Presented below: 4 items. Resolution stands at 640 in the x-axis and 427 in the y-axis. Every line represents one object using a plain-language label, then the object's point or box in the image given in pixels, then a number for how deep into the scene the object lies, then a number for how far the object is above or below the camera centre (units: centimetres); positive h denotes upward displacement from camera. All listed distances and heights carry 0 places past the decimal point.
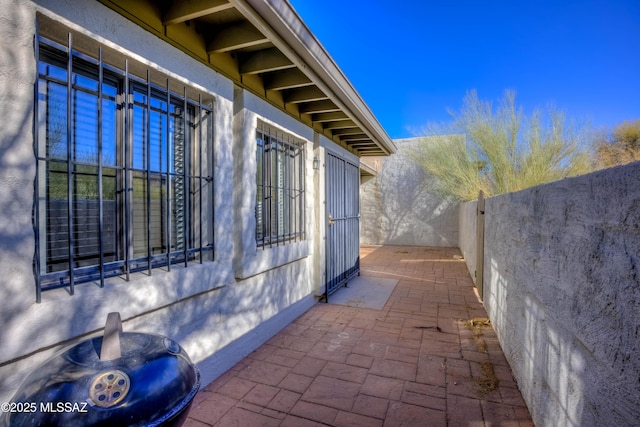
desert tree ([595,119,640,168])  843 +223
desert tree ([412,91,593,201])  809 +185
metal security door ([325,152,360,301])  522 -20
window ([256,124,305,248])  367 +31
